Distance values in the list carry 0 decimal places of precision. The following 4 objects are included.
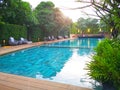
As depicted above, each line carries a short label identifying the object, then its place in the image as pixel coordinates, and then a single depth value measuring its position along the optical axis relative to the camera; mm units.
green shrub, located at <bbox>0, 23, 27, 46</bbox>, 7937
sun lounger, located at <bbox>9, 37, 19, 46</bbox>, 8217
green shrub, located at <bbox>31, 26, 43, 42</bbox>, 11383
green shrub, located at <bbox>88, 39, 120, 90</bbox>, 1607
